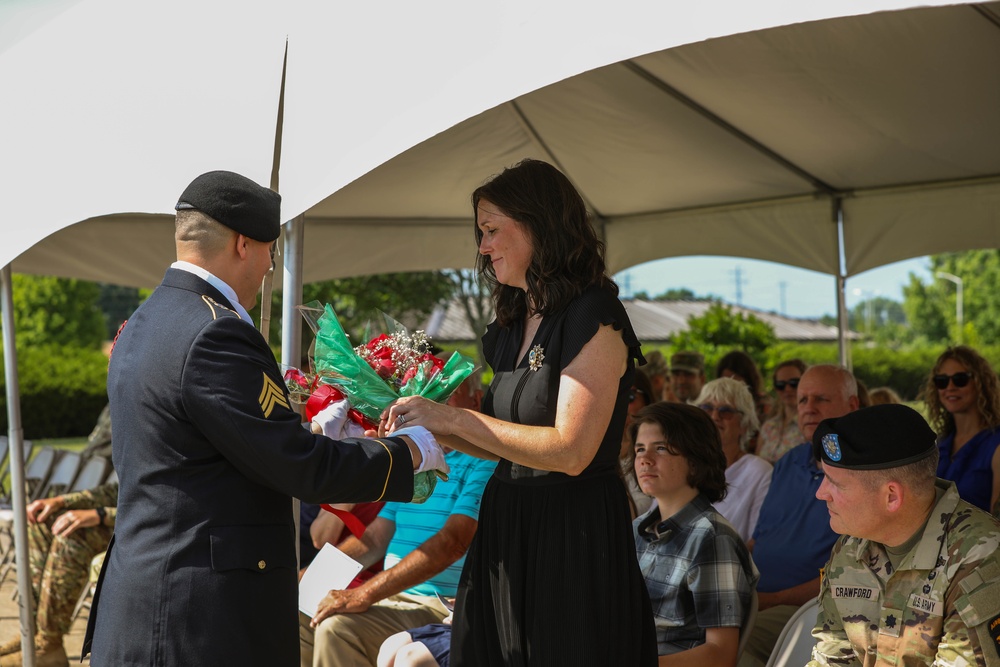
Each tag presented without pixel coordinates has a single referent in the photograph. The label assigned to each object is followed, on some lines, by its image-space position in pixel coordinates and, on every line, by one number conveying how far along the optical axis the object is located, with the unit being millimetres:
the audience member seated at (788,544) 3697
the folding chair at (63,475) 7387
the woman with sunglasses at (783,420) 5995
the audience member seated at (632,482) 4371
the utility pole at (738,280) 67562
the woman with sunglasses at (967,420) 4547
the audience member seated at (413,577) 3867
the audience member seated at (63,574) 5336
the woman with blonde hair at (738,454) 4641
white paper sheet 3314
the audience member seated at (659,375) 7852
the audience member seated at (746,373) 7181
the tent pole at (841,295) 7047
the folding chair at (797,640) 3107
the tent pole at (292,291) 3131
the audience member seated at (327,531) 4552
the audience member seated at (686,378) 7660
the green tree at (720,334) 14492
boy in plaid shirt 3117
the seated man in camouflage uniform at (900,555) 2312
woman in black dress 2455
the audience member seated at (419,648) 3375
